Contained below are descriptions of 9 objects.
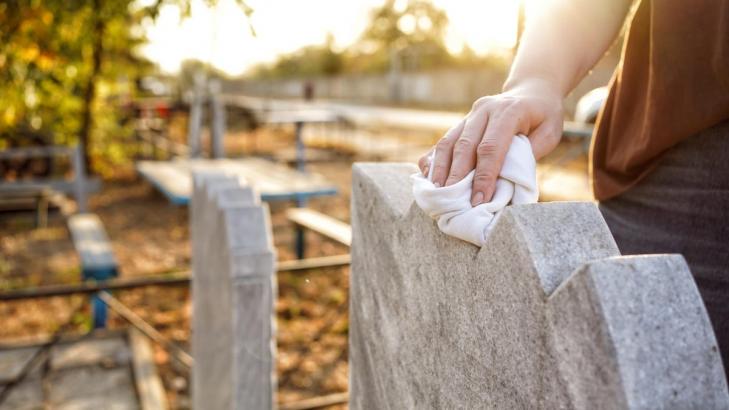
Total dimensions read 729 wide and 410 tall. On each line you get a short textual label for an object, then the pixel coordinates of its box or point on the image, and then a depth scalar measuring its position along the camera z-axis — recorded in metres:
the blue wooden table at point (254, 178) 6.87
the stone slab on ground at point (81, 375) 3.79
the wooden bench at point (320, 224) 5.24
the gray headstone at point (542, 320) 0.67
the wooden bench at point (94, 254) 4.14
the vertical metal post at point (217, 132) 11.47
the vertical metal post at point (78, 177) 7.84
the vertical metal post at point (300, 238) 6.70
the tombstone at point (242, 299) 2.38
